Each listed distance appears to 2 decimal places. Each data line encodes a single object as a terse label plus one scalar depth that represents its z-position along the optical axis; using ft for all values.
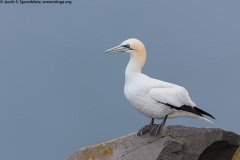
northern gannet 61.77
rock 61.62
